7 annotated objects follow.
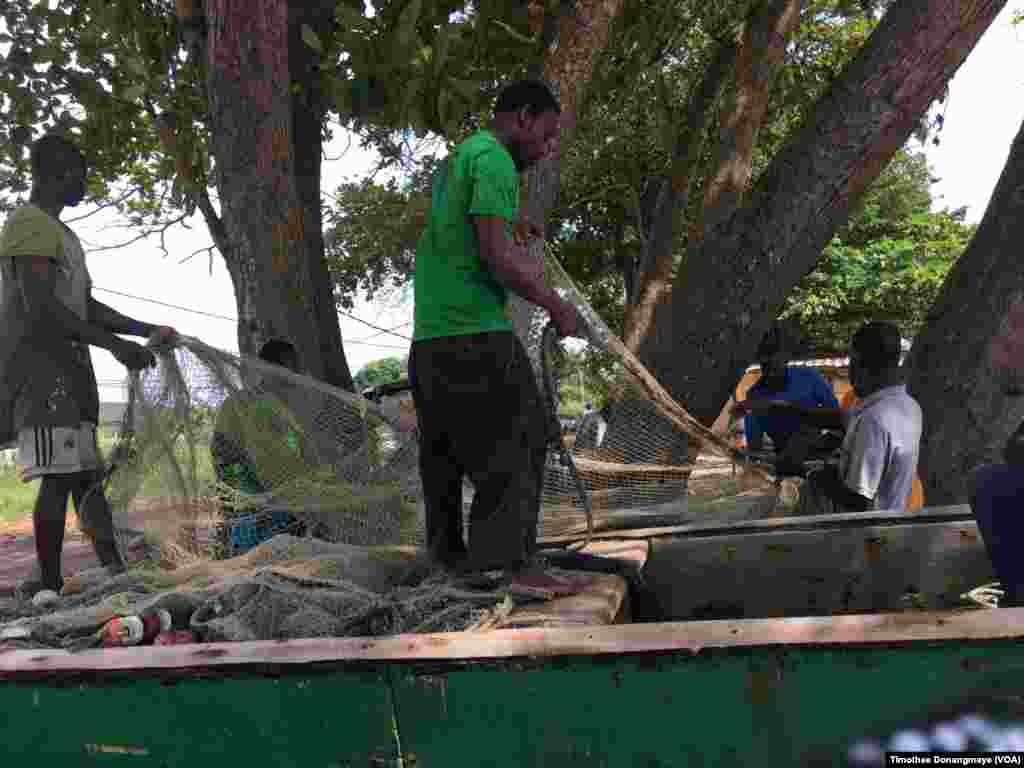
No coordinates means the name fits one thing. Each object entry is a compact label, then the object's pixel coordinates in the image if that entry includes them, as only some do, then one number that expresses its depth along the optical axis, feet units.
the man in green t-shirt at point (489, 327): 7.30
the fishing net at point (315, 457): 9.75
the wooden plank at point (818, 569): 8.73
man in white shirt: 9.70
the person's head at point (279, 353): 11.70
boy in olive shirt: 9.30
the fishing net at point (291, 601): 6.93
